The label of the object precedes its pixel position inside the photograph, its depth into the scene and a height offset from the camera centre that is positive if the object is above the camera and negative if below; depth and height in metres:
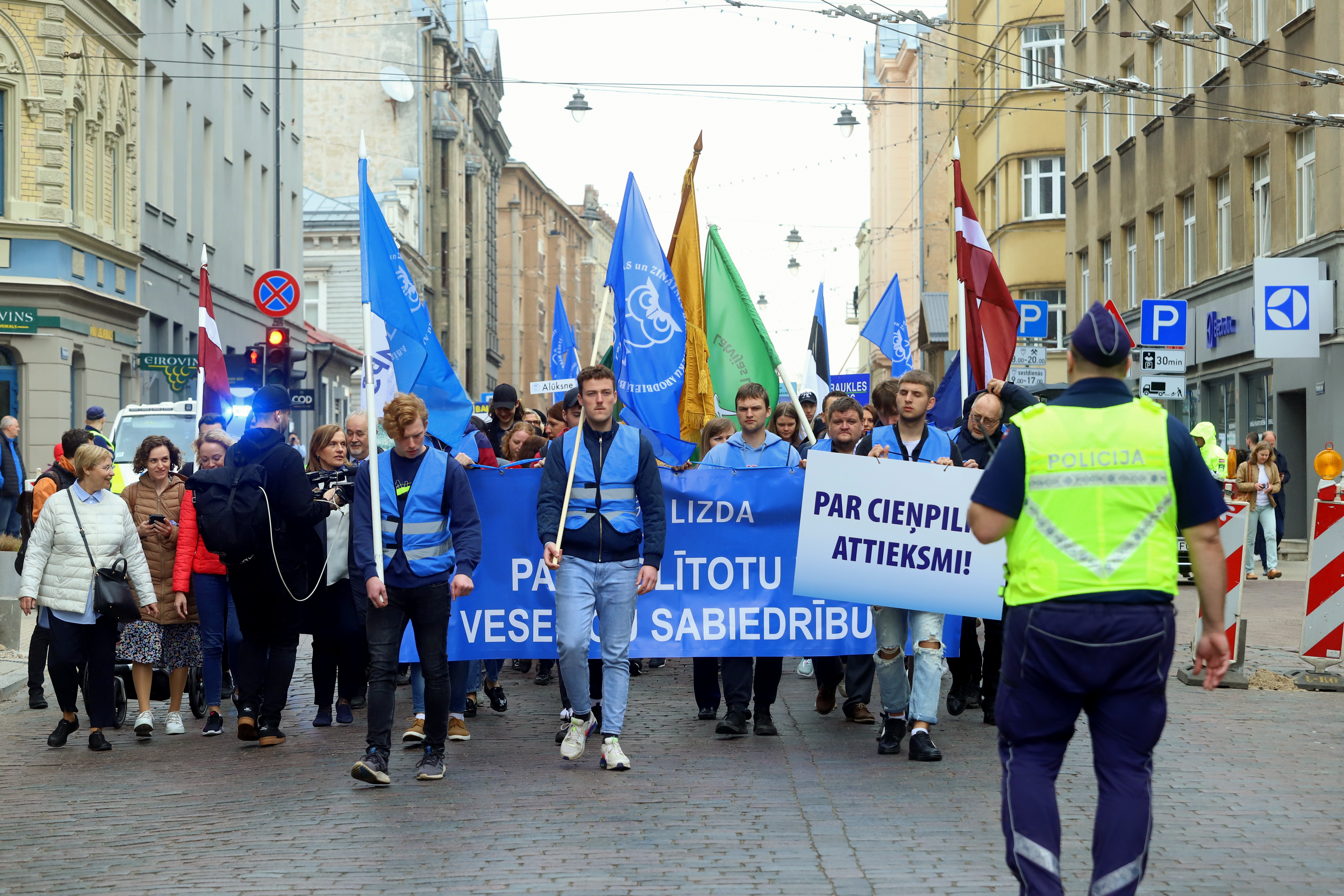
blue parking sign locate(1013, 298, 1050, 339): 29.05 +2.24
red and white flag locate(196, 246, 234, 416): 16.44 +0.82
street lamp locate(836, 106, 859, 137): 37.75 +7.44
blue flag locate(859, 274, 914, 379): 21.02 +1.48
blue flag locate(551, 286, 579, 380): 25.05 +1.48
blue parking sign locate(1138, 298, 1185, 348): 21.72 +1.62
